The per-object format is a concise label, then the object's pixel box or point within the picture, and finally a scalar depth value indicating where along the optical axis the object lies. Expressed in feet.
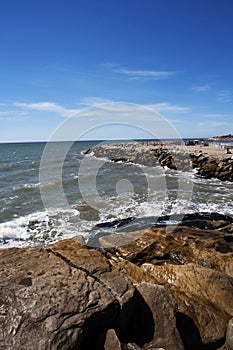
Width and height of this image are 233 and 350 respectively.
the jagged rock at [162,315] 11.88
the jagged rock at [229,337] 12.48
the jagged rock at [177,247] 20.62
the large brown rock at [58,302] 9.91
